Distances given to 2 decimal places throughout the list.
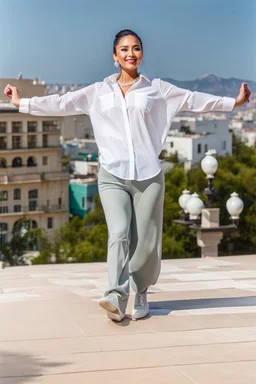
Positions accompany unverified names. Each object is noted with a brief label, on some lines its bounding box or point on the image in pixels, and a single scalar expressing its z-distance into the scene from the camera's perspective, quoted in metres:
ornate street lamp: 14.23
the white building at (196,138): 75.31
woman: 5.75
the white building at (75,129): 86.44
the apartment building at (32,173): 69.69
